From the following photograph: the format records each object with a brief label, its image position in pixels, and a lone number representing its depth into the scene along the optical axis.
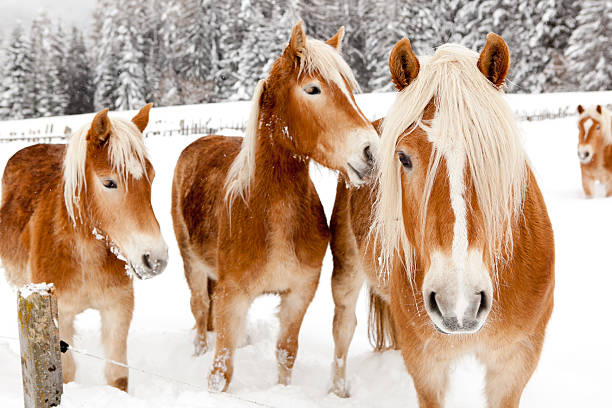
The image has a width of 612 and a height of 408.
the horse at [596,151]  11.09
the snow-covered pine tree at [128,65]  37.47
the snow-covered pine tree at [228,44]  35.59
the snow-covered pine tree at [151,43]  41.91
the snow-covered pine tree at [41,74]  40.91
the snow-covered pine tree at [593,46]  27.12
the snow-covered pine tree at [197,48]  36.97
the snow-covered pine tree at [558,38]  28.92
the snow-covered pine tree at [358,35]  38.47
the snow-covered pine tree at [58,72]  41.47
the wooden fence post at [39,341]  2.44
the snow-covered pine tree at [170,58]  39.41
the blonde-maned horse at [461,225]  1.81
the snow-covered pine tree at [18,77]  39.25
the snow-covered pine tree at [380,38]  33.56
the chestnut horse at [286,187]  3.38
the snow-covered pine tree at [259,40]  32.41
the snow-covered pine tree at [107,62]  39.25
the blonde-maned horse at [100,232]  3.32
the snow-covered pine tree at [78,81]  44.69
